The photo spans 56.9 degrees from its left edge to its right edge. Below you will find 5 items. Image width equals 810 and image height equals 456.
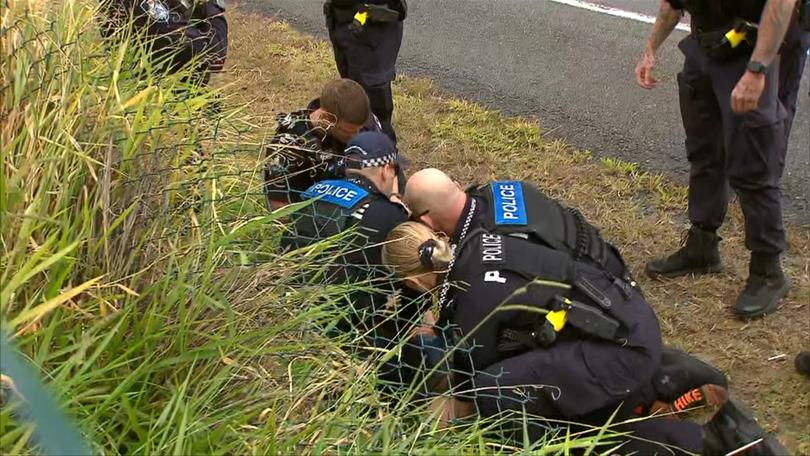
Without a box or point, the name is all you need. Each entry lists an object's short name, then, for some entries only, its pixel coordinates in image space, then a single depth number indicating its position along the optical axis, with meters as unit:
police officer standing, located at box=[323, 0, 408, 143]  4.23
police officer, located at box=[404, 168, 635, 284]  2.43
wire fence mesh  1.59
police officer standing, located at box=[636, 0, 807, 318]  3.00
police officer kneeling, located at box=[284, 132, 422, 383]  2.14
